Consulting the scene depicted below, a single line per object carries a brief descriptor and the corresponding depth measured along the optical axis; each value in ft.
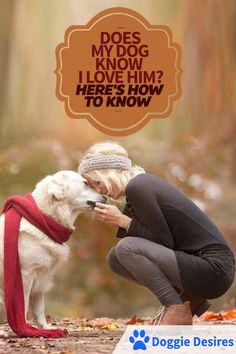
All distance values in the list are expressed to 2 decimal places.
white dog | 23.96
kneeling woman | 22.75
